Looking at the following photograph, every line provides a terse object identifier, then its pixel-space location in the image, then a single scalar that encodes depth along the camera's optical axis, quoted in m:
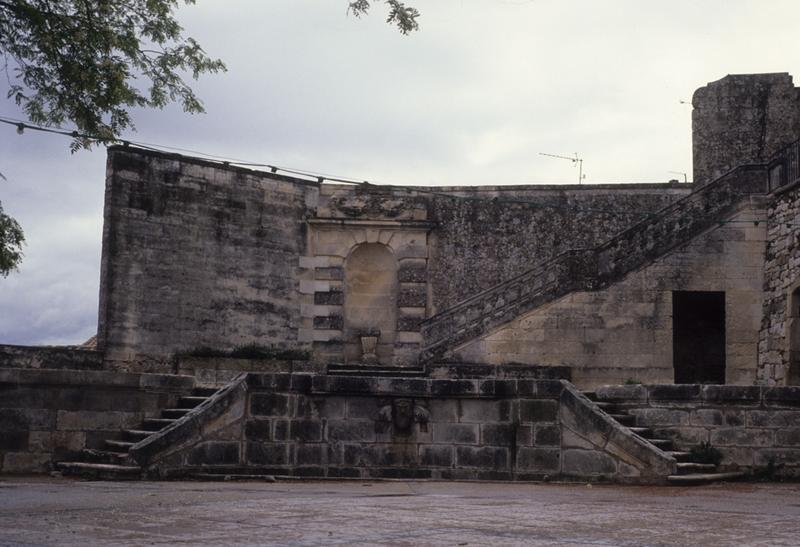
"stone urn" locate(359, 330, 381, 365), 23.14
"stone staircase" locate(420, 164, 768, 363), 20.81
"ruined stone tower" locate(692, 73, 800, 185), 24.67
